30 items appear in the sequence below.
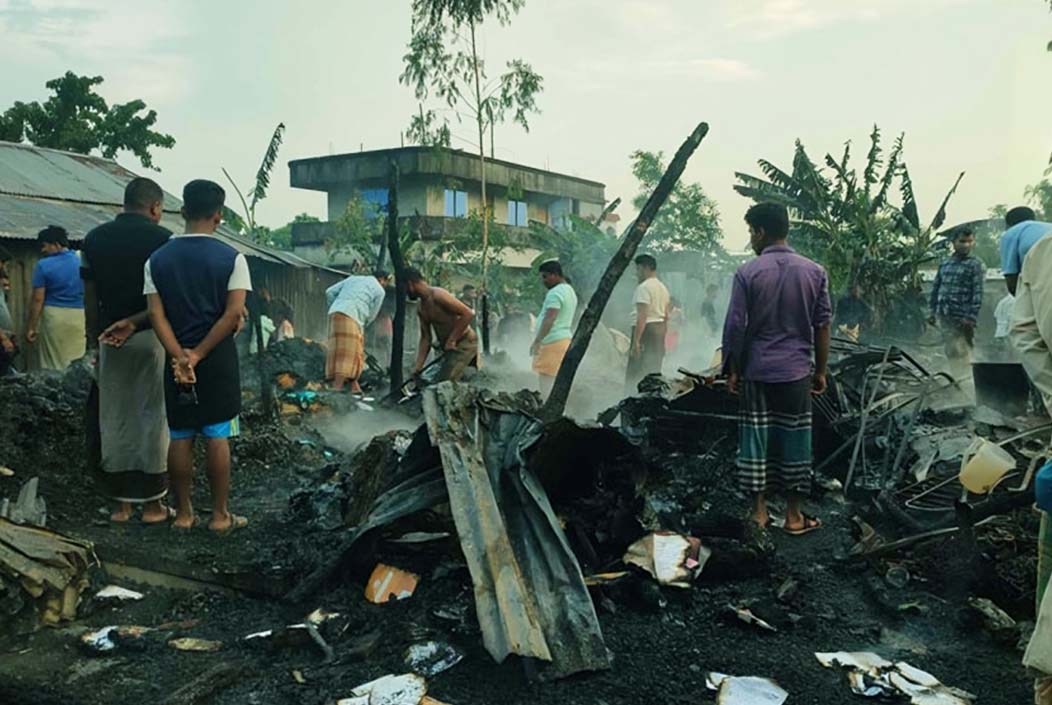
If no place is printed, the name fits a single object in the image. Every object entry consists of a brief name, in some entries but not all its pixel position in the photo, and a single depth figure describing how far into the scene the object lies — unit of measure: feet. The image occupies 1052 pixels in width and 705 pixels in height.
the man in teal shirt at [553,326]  25.26
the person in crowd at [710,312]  59.06
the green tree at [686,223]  106.83
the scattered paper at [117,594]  11.32
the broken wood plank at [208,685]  8.41
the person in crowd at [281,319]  45.11
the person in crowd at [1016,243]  17.52
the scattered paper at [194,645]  9.96
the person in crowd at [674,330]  50.41
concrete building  100.58
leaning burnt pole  18.67
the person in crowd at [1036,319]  6.79
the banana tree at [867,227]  45.27
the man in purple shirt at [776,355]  14.60
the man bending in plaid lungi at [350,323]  29.99
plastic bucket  12.03
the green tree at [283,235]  146.12
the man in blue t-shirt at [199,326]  13.07
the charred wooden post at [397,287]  25.88
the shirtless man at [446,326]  23.45
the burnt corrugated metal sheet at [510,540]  8.87
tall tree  57.26
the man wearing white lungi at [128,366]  13.98
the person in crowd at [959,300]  30.58
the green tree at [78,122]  69.41
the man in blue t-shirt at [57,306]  23.61
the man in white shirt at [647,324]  28.32
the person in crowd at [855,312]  44.27
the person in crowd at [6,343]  21.24
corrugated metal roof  33.78
